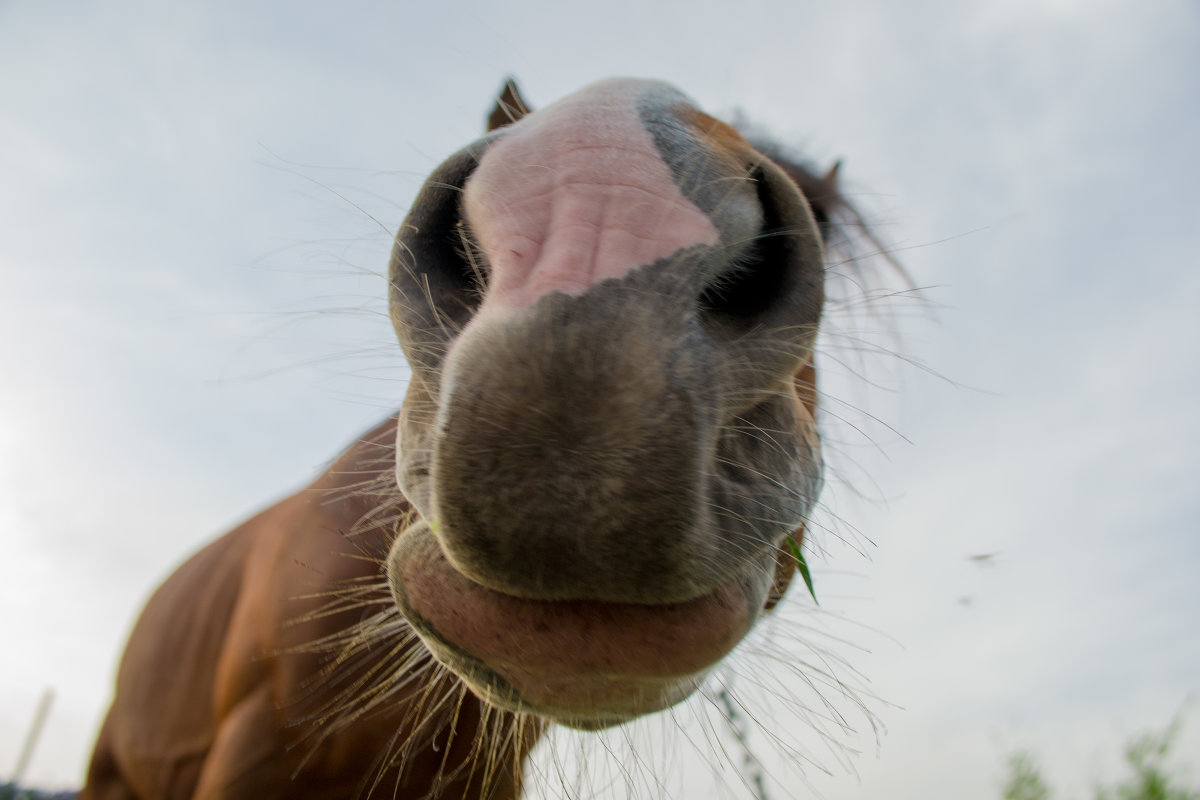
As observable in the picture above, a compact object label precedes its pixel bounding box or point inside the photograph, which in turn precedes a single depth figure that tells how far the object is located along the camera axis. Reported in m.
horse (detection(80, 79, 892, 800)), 0.19
